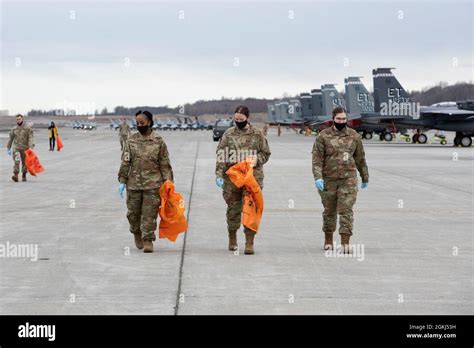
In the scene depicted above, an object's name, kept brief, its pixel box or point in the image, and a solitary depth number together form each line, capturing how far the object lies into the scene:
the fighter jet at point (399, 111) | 56.19
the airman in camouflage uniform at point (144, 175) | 11.60
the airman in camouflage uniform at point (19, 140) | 23.62
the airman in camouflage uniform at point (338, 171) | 11.50
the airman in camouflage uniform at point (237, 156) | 11.48
